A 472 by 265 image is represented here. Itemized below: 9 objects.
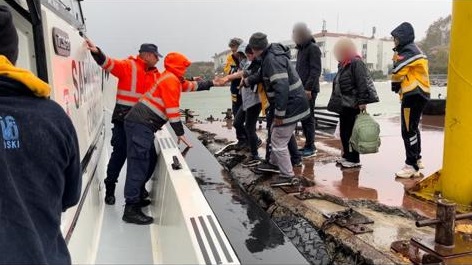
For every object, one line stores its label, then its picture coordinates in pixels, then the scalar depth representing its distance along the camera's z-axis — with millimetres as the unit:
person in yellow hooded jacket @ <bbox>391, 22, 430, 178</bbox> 4363
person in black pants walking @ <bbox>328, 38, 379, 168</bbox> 4754
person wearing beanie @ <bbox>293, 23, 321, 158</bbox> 5508
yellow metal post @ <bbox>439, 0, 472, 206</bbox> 3135
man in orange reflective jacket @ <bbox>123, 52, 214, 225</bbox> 3908
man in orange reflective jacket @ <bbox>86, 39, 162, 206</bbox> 4250
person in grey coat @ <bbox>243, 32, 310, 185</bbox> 4176
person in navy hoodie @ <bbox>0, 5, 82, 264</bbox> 1351
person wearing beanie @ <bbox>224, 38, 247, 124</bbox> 6219
